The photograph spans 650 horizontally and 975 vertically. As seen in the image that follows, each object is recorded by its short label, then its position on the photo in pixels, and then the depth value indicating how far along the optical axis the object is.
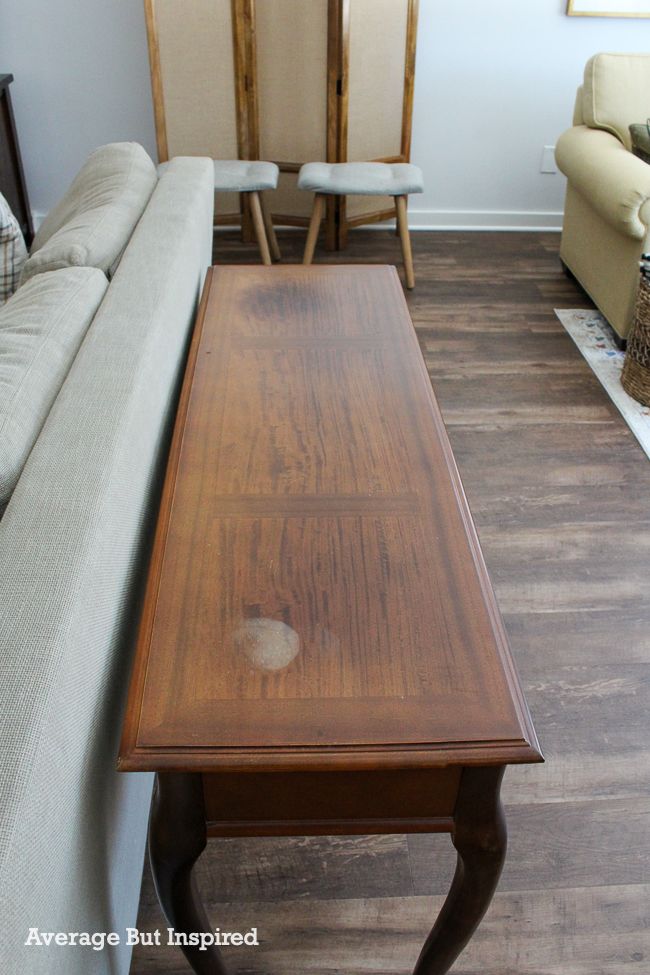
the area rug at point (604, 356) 2.60
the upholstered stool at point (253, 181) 3.21
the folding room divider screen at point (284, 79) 3.33
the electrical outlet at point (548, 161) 3.92
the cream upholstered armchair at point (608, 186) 2.73
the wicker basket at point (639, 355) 2.57
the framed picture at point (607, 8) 3.57
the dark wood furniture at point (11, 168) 3.37
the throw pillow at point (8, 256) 1.90
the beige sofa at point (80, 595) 0.70
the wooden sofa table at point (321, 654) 0.81
